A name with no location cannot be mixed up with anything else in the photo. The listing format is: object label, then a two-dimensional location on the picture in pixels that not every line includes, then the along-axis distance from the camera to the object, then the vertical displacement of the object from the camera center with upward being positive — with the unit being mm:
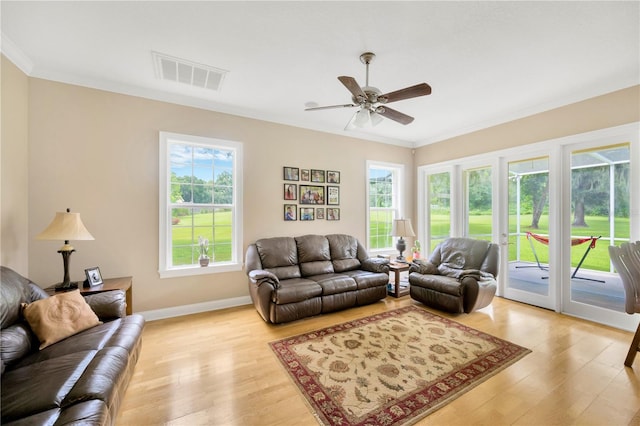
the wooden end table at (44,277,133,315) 2518 -760
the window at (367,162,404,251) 5277 +265
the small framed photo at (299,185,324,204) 4395 +333
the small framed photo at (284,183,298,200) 4227 +369
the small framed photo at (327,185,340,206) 4648 +331
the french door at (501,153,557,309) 3684 -282
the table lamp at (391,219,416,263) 4496 -294
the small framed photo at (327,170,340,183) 4652 +673
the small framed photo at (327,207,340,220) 4652 +7
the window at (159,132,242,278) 3424 +133
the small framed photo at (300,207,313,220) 4387 +7
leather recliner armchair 3367 -887
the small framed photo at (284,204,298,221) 4230 +40
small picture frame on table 2648 -659
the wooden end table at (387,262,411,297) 4141 -1018
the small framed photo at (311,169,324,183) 4492 +661
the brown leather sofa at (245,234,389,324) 3146 -904
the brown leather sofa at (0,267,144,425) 1208 -896
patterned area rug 1820 -1350
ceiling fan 2250 +1073
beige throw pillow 1806 -763
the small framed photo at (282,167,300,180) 4215 +668
